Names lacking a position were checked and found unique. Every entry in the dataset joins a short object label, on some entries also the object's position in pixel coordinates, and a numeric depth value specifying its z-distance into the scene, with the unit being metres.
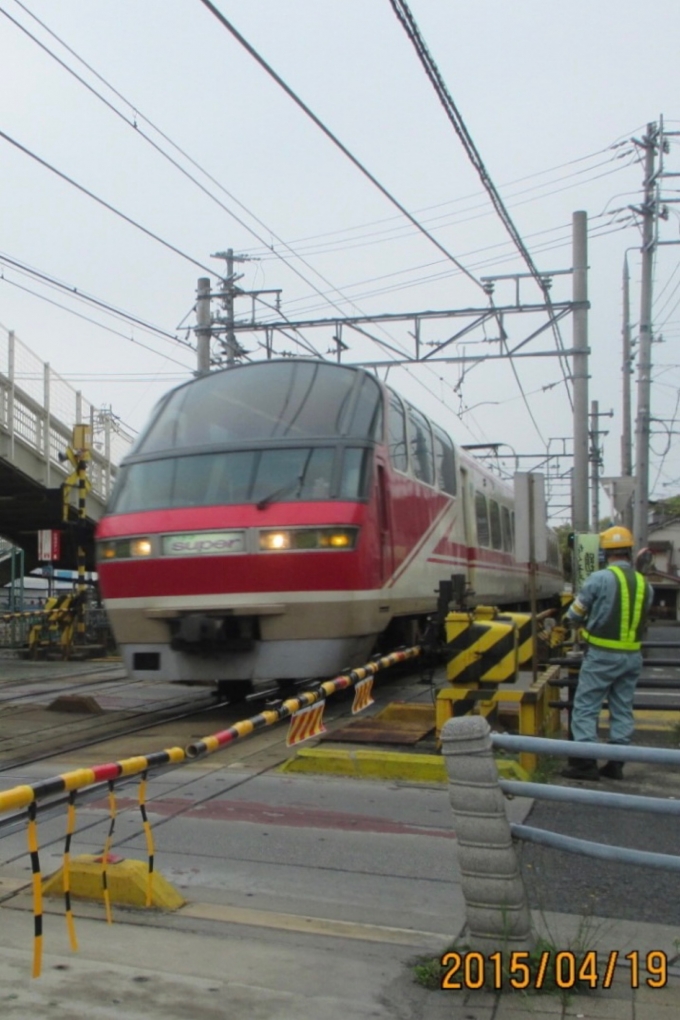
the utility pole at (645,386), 27.38
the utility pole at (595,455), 55.57
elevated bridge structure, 19.11
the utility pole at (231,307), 23.69
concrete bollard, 4.19
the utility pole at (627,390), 34.47
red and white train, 9.73
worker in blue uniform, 7.59
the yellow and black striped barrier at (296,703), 5.78
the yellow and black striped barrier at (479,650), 8.35
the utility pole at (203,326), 23.08
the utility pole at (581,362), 21.64
